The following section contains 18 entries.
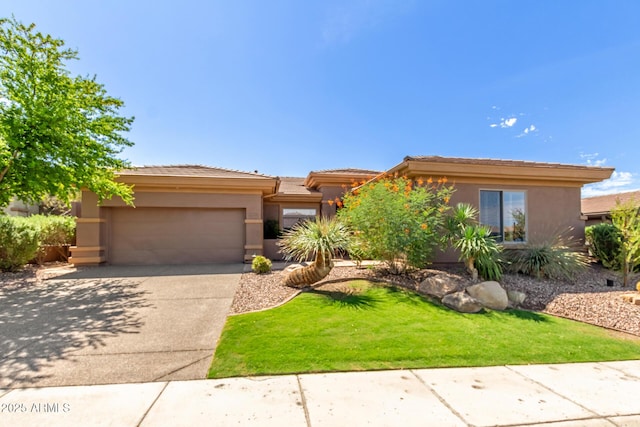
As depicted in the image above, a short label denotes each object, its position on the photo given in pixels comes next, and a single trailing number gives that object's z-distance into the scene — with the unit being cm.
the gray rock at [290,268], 970
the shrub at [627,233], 808
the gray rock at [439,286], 700
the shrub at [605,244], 957
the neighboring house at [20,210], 2209
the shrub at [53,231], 1234
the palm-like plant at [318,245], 703
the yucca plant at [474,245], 759
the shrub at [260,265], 956
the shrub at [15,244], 1013
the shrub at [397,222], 751
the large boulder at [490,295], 669
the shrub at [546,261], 847
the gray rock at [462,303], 636
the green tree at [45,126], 877
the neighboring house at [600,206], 1767
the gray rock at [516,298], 701
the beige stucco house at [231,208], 991
